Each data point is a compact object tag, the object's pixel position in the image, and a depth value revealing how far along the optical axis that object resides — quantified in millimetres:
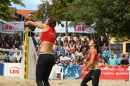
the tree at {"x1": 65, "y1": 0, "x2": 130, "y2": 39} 22422
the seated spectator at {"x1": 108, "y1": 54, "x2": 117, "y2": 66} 18766
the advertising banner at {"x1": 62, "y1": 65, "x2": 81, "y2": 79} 18875
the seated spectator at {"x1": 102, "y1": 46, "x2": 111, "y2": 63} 19203
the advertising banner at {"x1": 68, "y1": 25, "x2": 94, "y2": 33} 23094
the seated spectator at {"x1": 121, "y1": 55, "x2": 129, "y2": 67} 18883
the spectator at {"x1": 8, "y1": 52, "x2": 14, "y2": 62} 18764
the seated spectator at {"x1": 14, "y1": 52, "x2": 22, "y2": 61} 18491
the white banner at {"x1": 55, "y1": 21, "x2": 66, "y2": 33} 23219
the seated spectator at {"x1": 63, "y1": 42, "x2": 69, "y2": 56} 19550
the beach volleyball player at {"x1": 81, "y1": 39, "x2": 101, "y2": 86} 8977
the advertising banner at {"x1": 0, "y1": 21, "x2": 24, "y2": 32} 23636
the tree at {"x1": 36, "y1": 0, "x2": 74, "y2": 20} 49019
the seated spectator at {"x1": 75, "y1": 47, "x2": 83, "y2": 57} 19191
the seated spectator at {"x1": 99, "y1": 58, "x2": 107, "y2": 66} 18688
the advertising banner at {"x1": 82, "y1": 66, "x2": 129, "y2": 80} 18484
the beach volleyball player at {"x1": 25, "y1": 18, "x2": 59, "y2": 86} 7133
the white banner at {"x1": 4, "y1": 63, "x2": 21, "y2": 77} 17078
